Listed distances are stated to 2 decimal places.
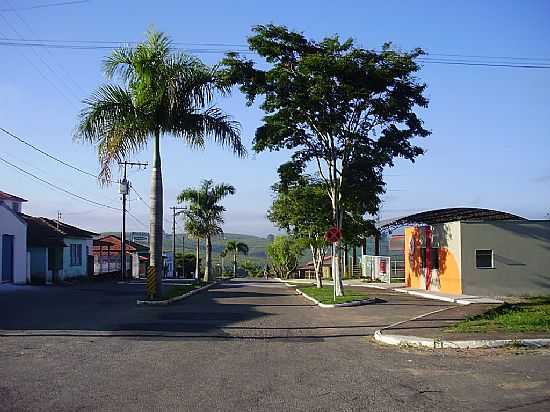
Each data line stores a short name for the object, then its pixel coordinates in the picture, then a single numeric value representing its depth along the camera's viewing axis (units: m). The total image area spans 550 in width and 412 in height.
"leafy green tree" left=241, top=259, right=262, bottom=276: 100.73
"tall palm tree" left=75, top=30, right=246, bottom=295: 24.86
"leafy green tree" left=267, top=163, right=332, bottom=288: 32.94
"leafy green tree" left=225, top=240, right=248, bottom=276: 80.38
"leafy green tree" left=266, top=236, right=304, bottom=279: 75.05
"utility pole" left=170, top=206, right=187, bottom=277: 72.06
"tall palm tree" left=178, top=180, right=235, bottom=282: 50.31
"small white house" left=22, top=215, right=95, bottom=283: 40.62
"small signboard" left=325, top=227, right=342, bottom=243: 24.81
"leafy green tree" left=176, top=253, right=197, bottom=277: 82.12
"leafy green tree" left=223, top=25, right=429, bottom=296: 25.30
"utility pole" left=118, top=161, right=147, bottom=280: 50.69
